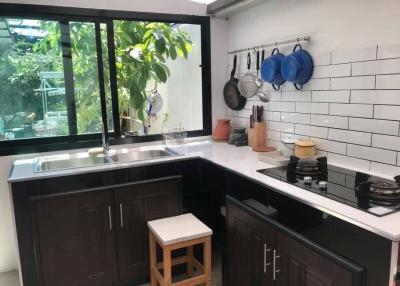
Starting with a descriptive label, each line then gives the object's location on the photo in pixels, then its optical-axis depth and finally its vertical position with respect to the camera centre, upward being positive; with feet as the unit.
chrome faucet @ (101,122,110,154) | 8.32 -1.10
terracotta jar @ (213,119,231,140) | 9.73 -1.04
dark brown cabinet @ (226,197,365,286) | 4.33 -2.48
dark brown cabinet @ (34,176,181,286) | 6.67 -2.77
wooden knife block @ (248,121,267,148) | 8.52 -1.04
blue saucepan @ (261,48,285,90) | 7.55 +0.54
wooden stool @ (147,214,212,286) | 6.32 -2.75
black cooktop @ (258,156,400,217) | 4.48 -1.47
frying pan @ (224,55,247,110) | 9.37 -0.01
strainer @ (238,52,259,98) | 8.60 +0.24
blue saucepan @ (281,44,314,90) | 6.94 +0.54
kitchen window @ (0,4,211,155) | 7.98 +0.63
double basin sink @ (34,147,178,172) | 7.88 -1.50
